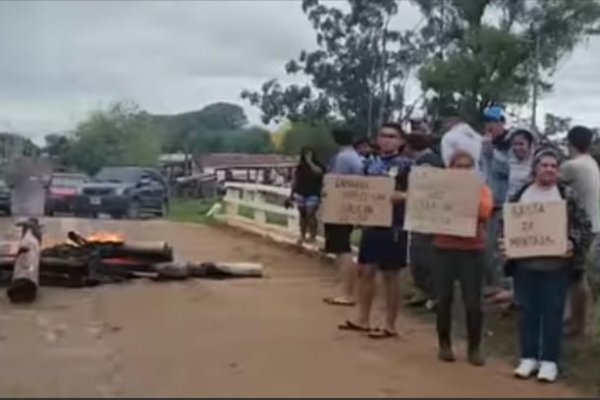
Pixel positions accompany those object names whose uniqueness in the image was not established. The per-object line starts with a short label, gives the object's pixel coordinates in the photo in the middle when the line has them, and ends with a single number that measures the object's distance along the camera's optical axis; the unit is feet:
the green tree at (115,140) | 262.47
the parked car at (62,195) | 115.85
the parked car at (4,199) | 113.70
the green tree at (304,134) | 164.66
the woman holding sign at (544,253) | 32.12
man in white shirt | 34.35
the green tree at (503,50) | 136.05
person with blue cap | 40.27
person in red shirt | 33.45
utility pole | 128.08
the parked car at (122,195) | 114.93
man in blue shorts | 37.47
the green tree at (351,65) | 172.45
